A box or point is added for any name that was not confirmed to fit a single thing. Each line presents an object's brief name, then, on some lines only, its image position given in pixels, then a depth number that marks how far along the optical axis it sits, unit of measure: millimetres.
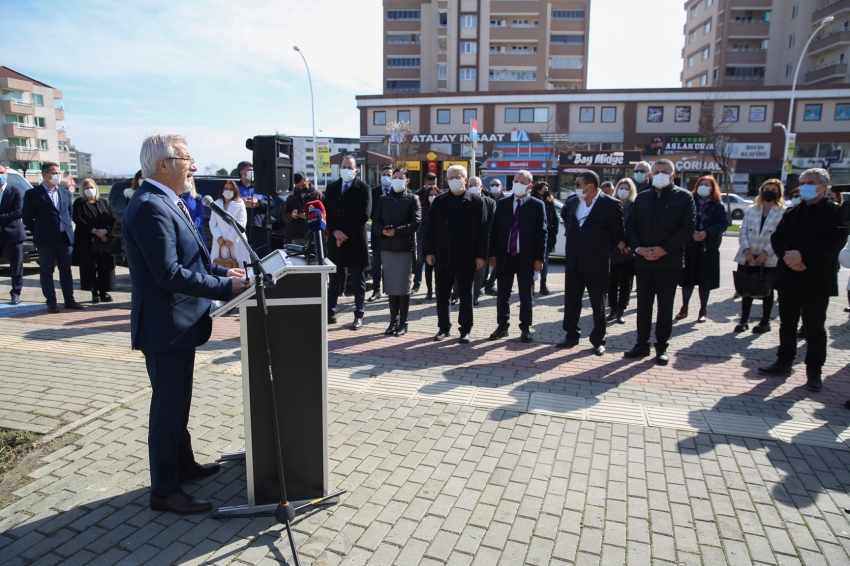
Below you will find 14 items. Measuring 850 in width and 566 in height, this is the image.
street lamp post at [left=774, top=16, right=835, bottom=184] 31984
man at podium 2791
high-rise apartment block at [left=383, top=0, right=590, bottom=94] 61750
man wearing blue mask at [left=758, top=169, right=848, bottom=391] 5105
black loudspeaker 6344
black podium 2916
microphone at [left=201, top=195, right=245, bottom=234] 2438
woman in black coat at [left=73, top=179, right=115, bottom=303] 8766
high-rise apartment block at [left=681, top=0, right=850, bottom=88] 56312
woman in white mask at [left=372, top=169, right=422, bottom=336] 7145
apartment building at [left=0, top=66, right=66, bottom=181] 71375
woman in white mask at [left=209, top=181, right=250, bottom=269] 7992
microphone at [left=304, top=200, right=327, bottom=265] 2959
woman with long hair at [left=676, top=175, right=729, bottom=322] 7828
